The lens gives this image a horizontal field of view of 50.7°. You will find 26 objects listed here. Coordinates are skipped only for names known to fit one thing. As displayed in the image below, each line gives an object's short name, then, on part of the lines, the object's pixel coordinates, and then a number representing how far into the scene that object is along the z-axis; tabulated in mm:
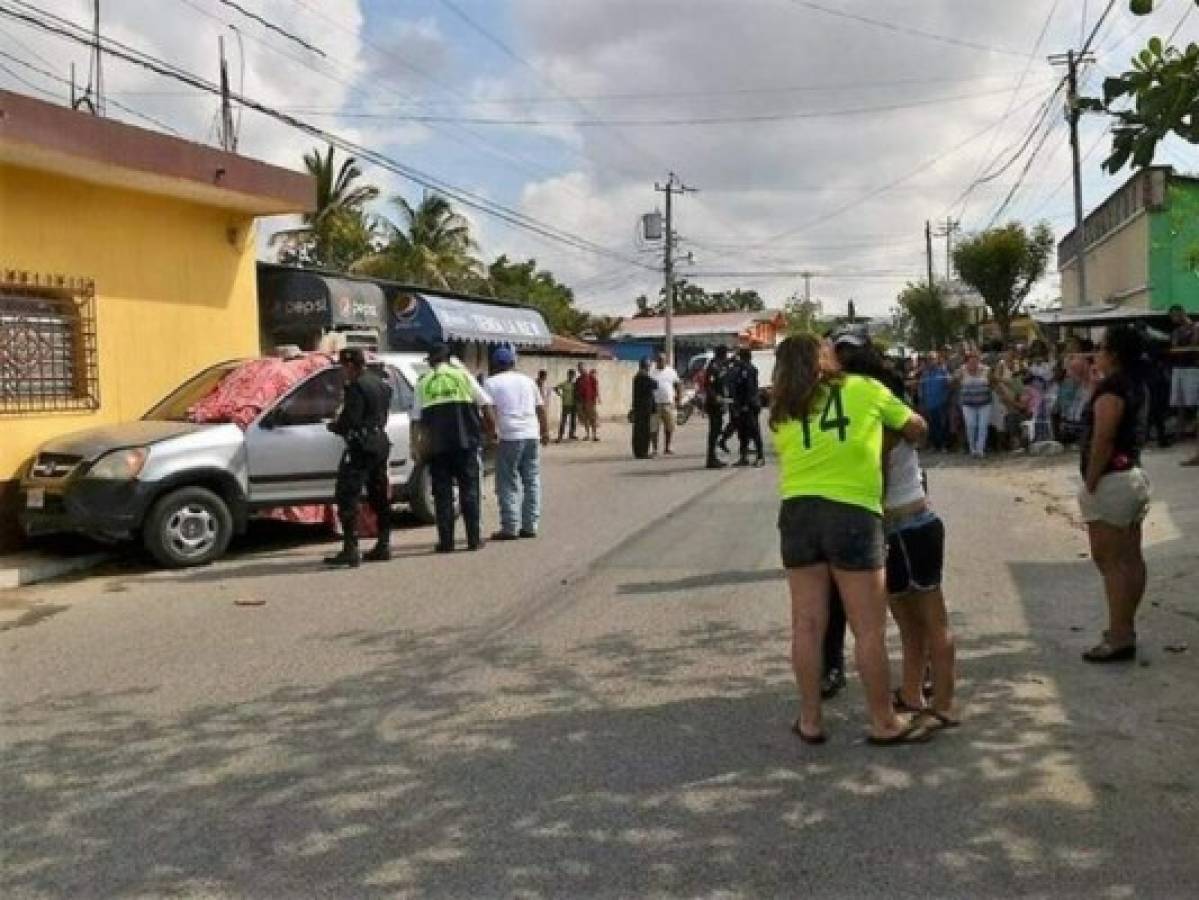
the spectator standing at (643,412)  20156
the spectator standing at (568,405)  27422
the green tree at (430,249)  41312
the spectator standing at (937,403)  19141
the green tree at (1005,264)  44625
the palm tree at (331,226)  38562
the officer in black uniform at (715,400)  17484
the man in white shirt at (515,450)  11211
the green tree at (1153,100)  5188
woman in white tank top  5109
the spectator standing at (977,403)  17844
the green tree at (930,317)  56625
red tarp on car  10781
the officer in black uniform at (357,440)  9789
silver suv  9703
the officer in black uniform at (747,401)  17406
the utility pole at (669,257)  48000
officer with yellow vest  10359
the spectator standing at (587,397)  27062
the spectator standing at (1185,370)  16000
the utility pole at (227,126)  19312
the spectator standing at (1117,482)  6000
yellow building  10719
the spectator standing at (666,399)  20609
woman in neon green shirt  4840
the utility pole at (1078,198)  27466
